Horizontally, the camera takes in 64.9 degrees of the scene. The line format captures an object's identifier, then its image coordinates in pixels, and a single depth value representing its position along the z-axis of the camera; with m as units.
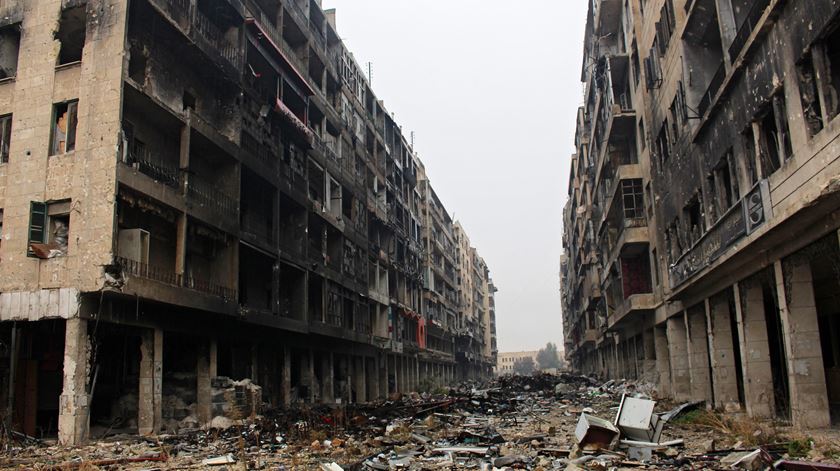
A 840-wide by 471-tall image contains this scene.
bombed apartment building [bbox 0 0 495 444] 16.86
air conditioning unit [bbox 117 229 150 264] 17.98
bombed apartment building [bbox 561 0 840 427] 12.04
